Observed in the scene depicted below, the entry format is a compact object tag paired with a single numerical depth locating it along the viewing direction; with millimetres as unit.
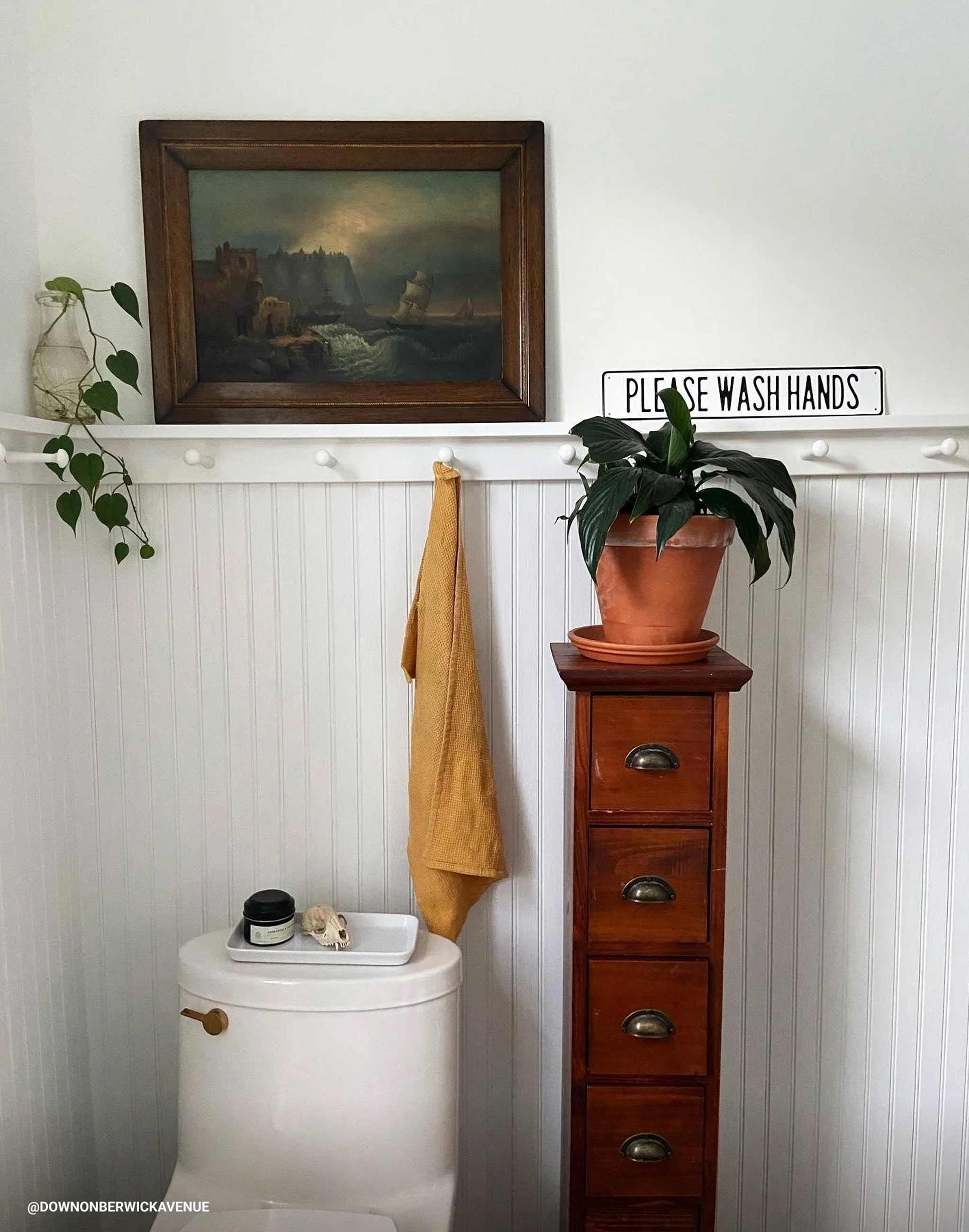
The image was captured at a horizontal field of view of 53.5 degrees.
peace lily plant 1134
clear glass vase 1376
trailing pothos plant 1323
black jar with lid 1315
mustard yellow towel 1385
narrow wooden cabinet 1181
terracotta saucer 1212
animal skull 1325
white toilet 1259
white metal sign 1437
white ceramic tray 1297
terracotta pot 1182
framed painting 1399
